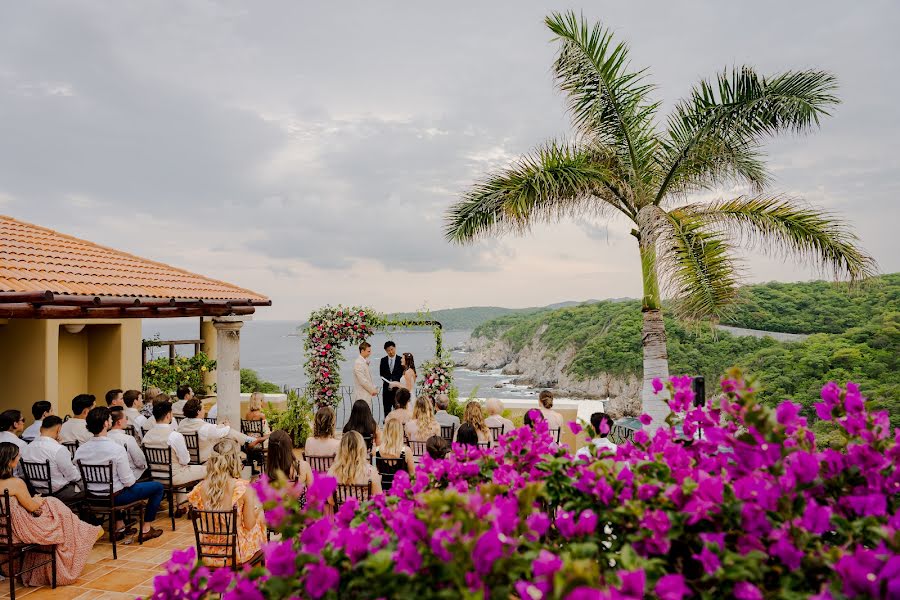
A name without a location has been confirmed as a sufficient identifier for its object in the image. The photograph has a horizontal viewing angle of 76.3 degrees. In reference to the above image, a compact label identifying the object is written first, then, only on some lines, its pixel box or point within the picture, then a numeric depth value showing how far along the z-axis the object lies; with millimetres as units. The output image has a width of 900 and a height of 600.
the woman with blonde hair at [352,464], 4785
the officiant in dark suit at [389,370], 11039
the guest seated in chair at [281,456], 4789
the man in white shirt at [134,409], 7453
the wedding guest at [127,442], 5992
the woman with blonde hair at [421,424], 7027
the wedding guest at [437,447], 4789
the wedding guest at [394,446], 5570
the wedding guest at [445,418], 7773
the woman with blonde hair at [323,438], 5879
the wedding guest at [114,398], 7215
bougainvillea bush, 1303
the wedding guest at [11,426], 5826
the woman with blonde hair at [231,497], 4473
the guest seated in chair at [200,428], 7023
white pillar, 9000
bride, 10844
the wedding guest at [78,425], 6530
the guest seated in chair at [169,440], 6344
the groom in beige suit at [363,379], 10633
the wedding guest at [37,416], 6494
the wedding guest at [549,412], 7414
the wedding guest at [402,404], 7324
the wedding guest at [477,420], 6648
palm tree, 7918
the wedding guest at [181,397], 8492
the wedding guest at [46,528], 4762
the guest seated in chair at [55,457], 5594
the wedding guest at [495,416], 7371
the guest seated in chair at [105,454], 5656
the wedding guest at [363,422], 6867
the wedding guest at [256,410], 9135
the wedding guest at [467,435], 5672
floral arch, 12320
